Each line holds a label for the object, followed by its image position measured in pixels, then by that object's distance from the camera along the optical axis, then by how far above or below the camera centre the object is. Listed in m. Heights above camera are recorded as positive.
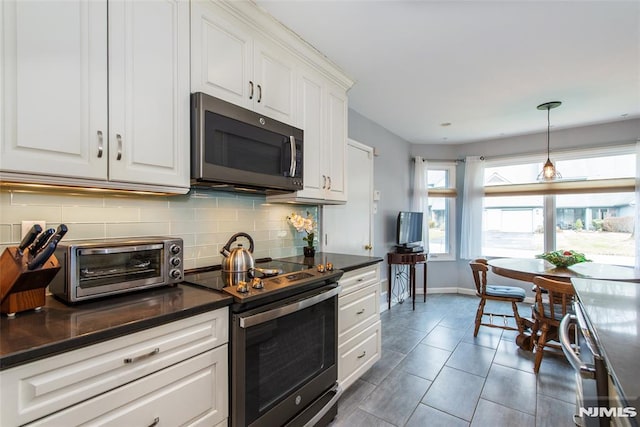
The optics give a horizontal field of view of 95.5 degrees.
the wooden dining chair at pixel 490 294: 3.14 -0.90
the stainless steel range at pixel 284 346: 1.35 -0.72
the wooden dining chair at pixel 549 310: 2.41 -0.89
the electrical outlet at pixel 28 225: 1.25 -0.05
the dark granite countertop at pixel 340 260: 2.18 -0.39
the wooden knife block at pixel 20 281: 1.00 -0.24
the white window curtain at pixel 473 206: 4.93 +0.12
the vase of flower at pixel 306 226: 2.39 -0.12
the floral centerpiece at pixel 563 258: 3.06 -0.49
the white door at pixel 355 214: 3.04 -0.01
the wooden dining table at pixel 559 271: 2.67 -0.58
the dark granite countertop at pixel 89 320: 0.83 -0.37
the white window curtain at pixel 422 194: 4.99 +0.33
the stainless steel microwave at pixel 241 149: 1.51 +0.38
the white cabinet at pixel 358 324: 2.12 -0.87
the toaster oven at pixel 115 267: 1.15 -0.24
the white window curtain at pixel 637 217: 3.63 -0.05
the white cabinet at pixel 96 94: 1.02 +0.49
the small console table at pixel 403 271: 4.17 -0.90
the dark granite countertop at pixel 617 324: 0.67 -0.38
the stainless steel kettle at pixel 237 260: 1.72 -0.28
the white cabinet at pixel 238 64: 1.55 +0.90
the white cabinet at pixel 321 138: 2.23 +0.62
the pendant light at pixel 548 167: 3.29 +0.53
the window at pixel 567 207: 3.97 +0.08
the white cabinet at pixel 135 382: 0.83 -0.57
